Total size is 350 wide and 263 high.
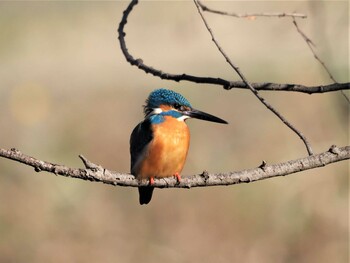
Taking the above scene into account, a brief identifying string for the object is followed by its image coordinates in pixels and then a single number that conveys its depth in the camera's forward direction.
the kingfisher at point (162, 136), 7.32
